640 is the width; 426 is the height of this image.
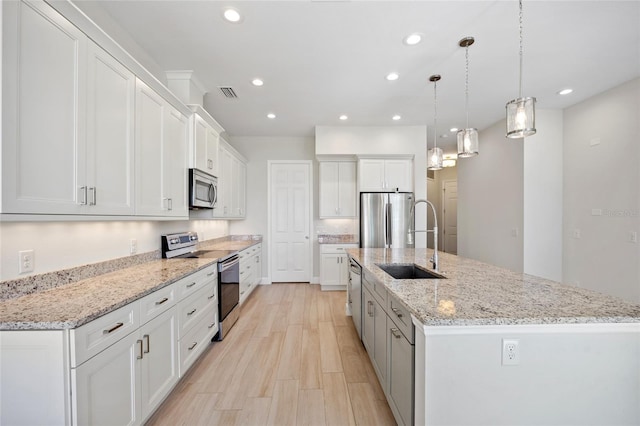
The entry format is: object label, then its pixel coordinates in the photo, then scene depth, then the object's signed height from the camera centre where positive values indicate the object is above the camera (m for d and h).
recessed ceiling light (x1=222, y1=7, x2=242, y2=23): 1.88 +1.52
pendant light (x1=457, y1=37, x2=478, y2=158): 2.25 +0.67
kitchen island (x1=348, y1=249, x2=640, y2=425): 1.12 -0.72
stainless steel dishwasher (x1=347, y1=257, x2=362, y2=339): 2.56 -0.89
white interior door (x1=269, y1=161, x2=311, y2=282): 5.05 -0.23
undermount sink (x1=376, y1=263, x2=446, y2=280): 2.28 -0.53
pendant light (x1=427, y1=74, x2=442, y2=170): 2.74 +0.62
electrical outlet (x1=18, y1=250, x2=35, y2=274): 1.38 -0.27
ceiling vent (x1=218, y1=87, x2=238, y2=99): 3.05 +1.53
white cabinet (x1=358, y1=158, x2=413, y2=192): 4.50 +0.68
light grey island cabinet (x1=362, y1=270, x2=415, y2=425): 1.28 -0.86
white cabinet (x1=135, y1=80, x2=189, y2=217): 1.92 +0.50
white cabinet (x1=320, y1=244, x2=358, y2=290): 4.57 -0.99
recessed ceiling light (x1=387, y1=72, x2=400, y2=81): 2.76 +1.54
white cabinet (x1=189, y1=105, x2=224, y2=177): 2.69 +0.84
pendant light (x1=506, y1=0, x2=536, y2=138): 1.68 +0.65
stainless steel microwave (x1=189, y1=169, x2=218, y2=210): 2.65 +0.27
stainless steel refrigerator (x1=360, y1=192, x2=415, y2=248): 4.36 -0.13
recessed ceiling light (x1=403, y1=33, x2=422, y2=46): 2.16 +1.53
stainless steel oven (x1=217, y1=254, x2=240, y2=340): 2.69 -0.92
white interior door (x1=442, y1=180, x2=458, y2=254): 7.27 -0.07
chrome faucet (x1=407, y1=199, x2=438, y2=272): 2.04 -0.40
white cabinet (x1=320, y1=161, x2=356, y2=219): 4.81 +0.49
